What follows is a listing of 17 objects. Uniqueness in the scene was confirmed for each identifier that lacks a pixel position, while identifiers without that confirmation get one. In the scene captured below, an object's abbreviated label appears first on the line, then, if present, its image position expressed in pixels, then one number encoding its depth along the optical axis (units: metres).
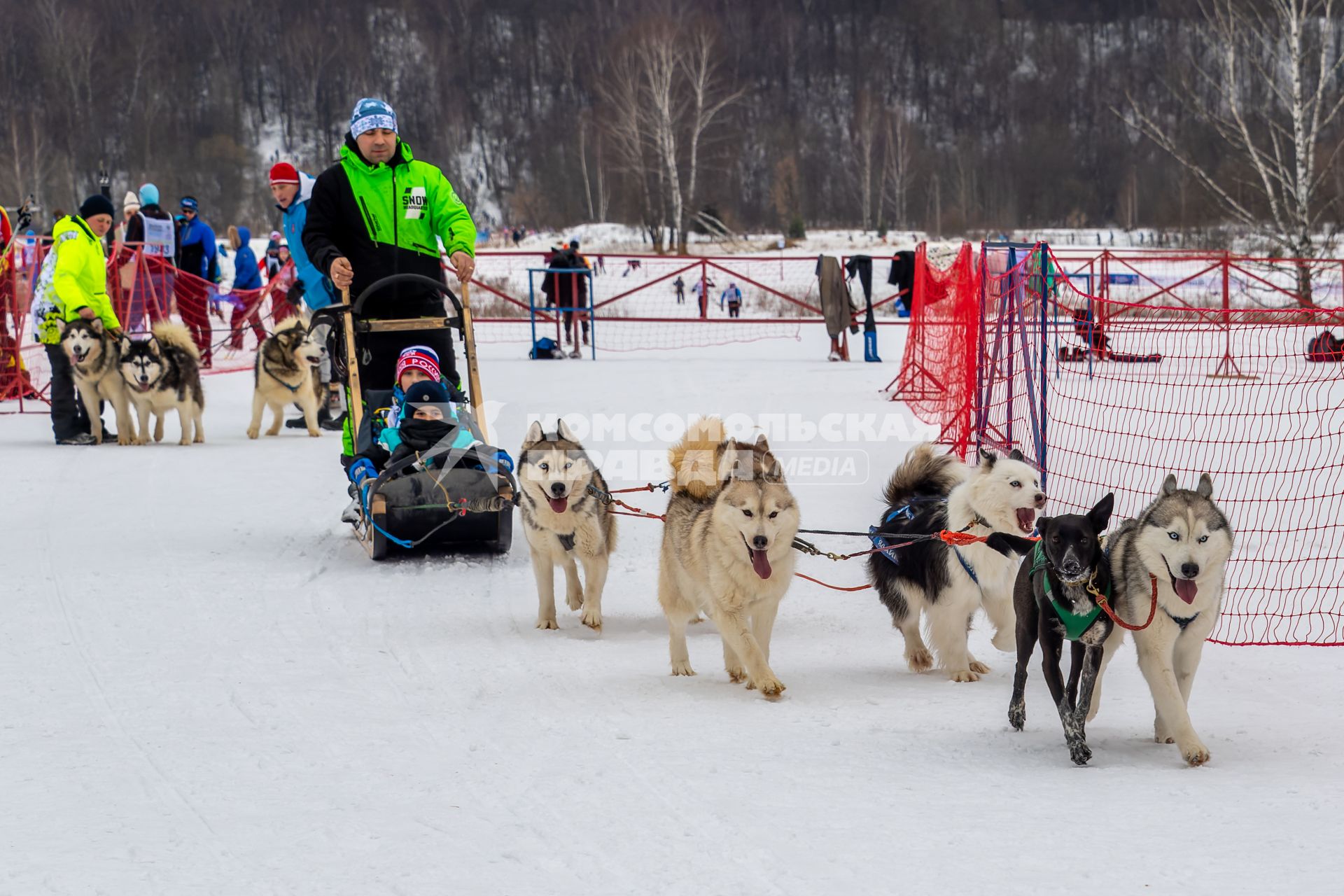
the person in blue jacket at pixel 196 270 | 25.91
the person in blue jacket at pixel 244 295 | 28.39
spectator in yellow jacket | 17.58
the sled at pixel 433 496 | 10.46
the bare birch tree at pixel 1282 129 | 36.28
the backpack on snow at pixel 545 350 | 28.84
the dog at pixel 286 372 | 17.70
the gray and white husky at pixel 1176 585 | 6.17
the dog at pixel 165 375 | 17.45
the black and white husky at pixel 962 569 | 7.82
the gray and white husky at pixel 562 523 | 9.20
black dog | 6.21
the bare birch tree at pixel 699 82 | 64.50
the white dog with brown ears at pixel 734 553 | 7.63
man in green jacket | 11.45
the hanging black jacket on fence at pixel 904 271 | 31.12
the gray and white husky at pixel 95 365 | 17.44
